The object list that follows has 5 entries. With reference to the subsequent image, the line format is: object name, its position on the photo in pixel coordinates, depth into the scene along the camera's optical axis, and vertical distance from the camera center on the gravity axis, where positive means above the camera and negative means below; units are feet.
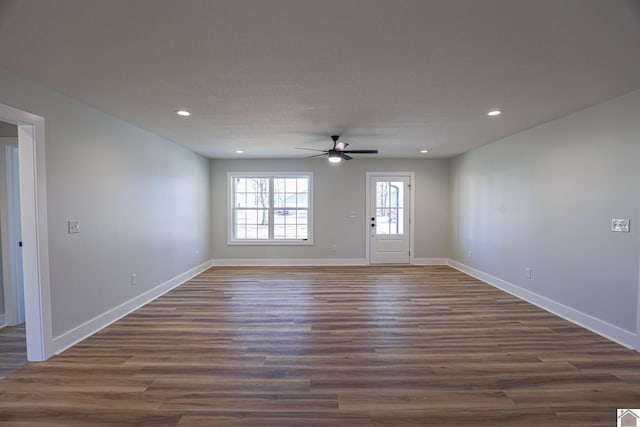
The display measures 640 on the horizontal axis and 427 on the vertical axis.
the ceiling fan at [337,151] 14.99 +2.68
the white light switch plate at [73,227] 9.56 -0.69
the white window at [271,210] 22.48 -0.40
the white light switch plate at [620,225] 9.60 -0.68
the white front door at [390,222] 22.48 -1.32
